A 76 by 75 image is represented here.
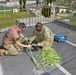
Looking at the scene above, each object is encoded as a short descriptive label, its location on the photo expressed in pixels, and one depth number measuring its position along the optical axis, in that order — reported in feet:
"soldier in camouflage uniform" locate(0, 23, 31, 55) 6.63
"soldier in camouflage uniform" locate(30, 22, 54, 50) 7.13
